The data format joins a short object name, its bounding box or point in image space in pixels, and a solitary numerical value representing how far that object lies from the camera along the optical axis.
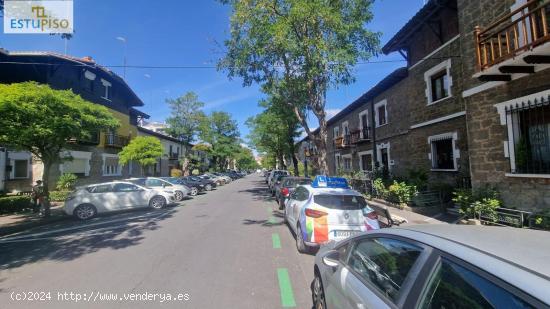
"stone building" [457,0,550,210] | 6.52
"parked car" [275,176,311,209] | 12.05
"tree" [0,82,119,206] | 9.60
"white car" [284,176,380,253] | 5.89
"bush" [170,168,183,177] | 37.97
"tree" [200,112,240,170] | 52.10
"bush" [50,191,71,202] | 17.34
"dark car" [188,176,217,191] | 24.39
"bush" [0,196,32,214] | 13.25
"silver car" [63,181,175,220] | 12.00
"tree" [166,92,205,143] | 39.66
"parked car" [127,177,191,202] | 16.78
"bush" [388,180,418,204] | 11.59
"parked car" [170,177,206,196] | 21.42
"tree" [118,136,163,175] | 22.55
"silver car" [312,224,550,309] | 1.37
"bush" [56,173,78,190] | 18.70
